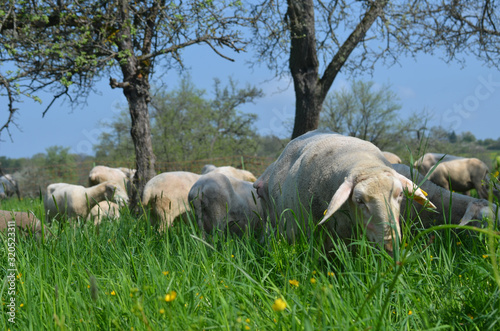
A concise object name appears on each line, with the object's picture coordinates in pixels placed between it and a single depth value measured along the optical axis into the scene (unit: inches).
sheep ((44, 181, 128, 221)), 331.3
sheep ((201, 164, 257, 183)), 395.9
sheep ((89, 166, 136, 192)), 481.7
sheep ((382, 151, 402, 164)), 423.8
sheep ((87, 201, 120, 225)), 342.5
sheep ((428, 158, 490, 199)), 520.4
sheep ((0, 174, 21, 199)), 791.1
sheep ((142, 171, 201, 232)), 259.4
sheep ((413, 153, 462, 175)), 562.9
